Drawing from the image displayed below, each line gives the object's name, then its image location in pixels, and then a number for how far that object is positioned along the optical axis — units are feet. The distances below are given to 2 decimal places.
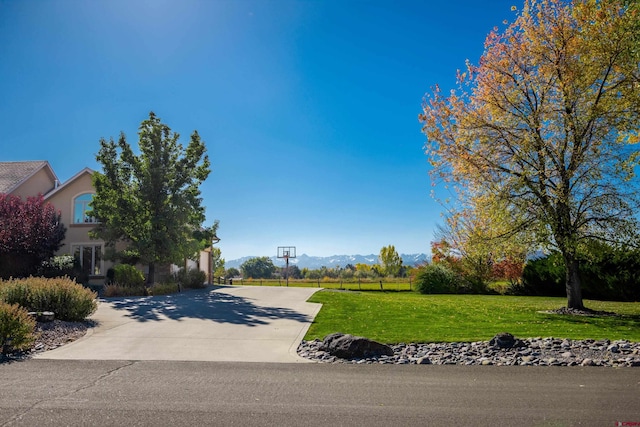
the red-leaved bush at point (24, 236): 77.15
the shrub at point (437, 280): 97.09
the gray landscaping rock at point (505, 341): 30.42
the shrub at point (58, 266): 80.12
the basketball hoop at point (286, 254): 173.25
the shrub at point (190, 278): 88.66
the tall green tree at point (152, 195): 77.41
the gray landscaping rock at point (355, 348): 28.68
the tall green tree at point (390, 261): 202.98
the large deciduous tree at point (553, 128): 49.16
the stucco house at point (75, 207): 91.50
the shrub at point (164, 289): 73.56
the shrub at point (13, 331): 29.53
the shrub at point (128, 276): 75.10
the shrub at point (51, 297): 40.91
